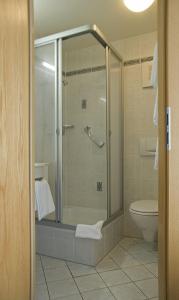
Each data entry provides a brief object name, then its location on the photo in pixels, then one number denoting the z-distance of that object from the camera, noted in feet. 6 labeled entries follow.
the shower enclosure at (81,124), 7.32
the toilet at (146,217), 7.09
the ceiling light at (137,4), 5.80
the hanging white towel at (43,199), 6.57
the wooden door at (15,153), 2.70
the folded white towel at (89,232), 6.56
